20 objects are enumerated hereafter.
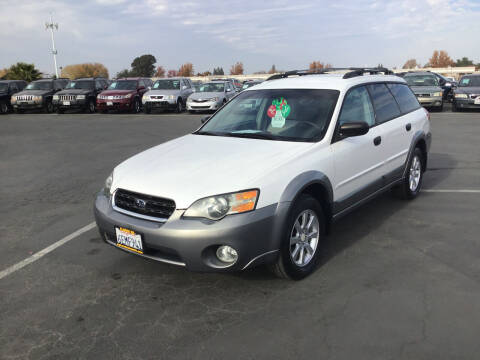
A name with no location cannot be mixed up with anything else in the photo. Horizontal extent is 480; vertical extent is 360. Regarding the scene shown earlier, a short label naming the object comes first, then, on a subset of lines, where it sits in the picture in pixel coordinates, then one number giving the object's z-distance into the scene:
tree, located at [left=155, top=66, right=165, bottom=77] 125.03
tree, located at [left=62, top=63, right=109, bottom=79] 103.56
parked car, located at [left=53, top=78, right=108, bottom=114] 21.36
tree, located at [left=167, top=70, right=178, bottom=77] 125.16
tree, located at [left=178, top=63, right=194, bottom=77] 136.38
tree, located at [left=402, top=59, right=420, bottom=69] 146.70
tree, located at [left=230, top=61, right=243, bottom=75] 145.75
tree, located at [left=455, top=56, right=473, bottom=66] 118.91
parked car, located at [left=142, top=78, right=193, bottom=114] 20.55
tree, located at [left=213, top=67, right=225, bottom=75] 145.12
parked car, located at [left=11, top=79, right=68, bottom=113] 22.14
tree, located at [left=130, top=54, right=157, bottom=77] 125.24
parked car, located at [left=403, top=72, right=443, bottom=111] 17.38
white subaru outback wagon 3.32
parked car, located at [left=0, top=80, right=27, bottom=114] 23.22
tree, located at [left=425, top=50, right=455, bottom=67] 125.69
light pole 63.22
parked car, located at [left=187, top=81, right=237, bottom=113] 19.67
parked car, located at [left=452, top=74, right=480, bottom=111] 16.59
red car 20.73
